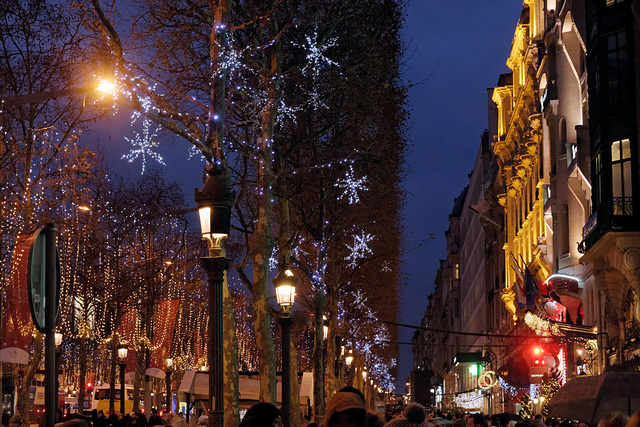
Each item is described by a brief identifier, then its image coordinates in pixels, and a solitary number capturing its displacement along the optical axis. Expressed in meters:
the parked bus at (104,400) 61.41
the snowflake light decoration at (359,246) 37.16
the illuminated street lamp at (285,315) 18.48
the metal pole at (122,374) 37.74
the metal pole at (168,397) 55.96
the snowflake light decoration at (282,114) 21.14
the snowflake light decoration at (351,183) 28.32
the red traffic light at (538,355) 40.21
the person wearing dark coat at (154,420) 32.75
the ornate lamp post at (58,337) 32.52
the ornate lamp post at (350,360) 48.56
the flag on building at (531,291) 38.09
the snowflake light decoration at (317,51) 20.73
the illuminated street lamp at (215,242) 11.51
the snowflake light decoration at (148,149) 15.76
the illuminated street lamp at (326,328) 34.97
